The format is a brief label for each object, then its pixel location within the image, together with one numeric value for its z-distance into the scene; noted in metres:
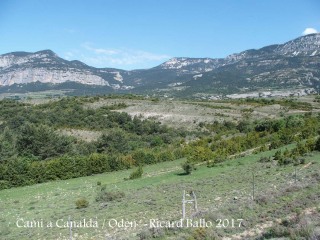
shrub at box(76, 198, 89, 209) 22.20
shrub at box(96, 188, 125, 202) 23.91
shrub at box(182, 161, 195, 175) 33.00
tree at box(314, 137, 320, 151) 33.52
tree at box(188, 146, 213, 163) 40.63
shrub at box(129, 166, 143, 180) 34.85
